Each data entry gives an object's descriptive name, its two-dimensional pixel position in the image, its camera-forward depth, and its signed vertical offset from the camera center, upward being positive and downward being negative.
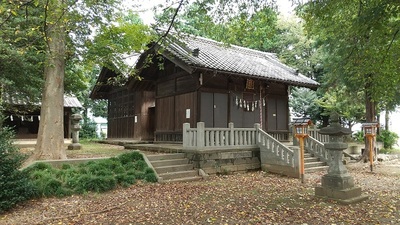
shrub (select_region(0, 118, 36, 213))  6.54 -1.24
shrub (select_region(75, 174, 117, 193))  7.98 -1.60
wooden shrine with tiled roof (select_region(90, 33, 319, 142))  13.18 +1.83
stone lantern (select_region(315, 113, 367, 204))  6.97 -1.28
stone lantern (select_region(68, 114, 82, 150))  14.58 -0.22
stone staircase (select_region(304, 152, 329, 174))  11.71 -1.62
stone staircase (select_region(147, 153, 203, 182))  9.79 -1.47
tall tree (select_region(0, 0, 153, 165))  9.09 +1.89
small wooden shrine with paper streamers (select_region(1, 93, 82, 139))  19.44 +0.42
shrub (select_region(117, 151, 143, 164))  9.88 -1.06
